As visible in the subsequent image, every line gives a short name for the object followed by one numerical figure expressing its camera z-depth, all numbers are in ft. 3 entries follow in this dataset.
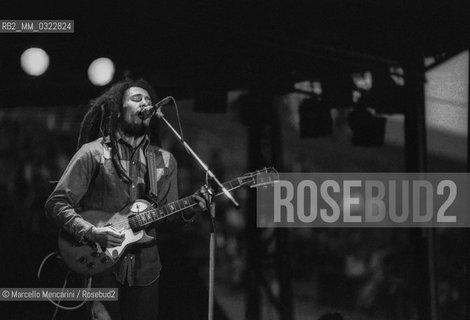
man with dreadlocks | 28.12
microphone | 26.23
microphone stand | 25.99
